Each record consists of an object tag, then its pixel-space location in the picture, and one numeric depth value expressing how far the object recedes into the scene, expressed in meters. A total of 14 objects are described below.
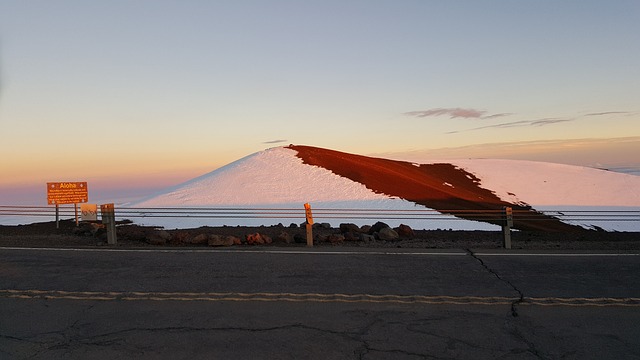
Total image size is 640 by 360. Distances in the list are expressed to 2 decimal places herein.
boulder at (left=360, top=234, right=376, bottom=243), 15.34
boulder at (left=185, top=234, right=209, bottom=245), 13.98
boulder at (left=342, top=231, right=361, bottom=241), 15.34
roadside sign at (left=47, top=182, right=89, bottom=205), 21.24
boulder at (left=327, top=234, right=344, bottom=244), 14.61
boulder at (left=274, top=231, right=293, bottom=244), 14.26
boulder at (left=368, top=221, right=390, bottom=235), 17.41
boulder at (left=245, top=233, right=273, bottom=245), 13.80
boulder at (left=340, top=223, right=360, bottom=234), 17.50
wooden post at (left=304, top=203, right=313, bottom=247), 13.09
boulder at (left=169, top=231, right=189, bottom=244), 14.48
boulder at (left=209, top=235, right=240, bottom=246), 13.29
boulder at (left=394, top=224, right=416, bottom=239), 18.08
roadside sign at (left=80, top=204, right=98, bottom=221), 14.88
